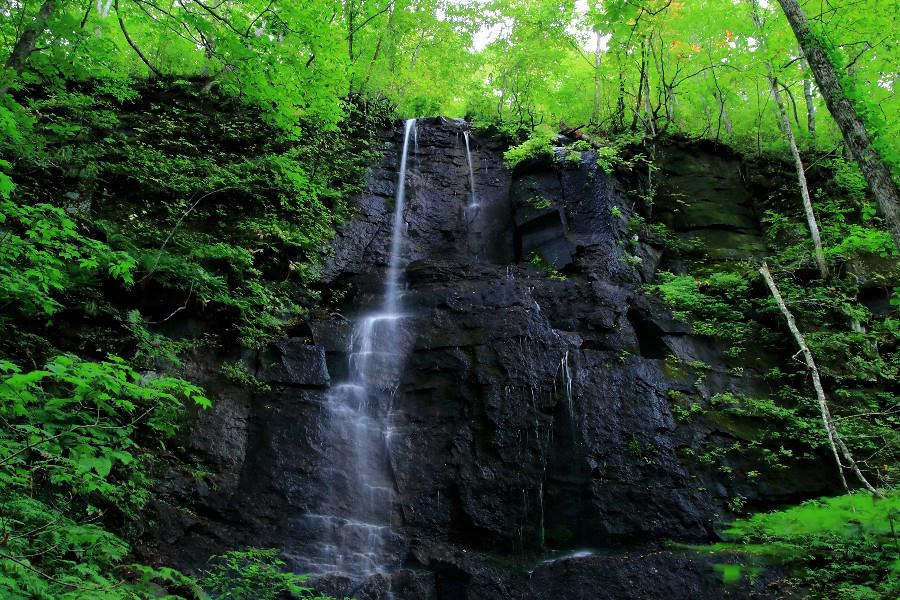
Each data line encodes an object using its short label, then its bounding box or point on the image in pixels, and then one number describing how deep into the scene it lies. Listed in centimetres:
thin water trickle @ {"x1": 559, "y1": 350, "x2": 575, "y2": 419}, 790
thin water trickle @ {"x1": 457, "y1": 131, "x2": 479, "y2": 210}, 1303
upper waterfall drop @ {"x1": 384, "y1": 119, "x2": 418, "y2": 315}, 986
